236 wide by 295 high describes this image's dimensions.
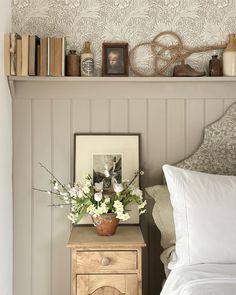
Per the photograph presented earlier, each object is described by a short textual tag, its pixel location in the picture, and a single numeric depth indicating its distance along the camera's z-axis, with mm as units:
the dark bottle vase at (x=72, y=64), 2848
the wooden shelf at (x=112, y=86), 2912
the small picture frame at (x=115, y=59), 2895
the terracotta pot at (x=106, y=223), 2635
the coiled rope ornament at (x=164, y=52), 2930
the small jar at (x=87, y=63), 2850
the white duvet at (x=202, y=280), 2021
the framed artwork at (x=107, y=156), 2926
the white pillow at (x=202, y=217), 2330
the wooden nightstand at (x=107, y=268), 2525
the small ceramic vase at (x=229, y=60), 2836
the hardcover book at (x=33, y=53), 2758
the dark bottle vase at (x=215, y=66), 2869
